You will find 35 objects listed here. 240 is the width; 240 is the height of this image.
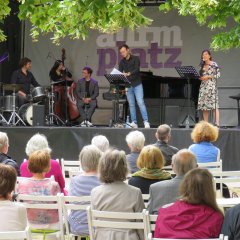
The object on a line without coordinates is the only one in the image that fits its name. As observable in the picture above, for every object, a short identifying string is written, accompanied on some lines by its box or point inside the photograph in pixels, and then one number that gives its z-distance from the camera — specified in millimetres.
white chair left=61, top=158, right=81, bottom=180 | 14667
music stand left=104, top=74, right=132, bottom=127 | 22259
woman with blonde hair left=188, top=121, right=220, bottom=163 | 14192
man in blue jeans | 23131
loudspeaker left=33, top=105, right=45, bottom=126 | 23065
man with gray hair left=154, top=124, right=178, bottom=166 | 14105
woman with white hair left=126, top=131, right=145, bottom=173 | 13122
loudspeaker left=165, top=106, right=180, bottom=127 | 23616
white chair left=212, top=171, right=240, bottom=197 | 11122
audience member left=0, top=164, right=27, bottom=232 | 8434
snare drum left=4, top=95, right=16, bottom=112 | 24687
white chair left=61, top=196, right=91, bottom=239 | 9810
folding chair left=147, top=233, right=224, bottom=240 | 7209
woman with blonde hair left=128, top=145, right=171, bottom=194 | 10501
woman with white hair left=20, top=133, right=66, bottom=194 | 11765
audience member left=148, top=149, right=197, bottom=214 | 9412
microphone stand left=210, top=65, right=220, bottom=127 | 22533
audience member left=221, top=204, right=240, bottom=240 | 7495
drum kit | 24276
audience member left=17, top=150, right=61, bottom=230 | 10470
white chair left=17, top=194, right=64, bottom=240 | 9910
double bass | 28733
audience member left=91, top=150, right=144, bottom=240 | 9300
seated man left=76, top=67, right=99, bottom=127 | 26666
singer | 22733
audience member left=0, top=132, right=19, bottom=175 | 12493
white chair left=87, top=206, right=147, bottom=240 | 8596
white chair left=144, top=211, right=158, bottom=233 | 8410
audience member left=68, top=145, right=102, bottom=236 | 10370
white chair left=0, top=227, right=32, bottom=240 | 7420
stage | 19894
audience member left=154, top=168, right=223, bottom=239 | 7912
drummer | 26044
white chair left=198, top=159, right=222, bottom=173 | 12997
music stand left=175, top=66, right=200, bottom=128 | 21873
